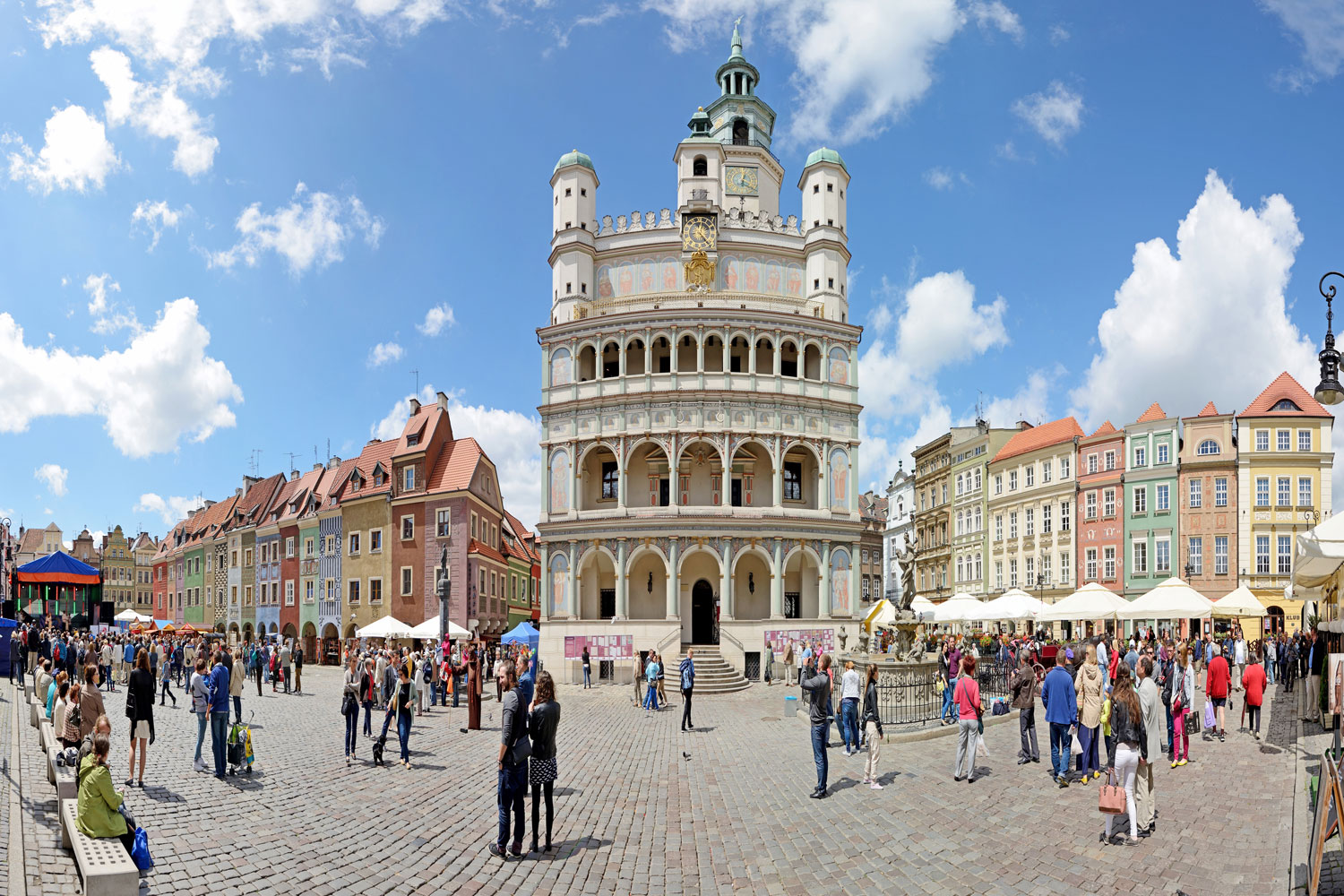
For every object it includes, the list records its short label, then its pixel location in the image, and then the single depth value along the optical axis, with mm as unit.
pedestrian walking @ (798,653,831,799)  13445
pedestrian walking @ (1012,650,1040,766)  15375
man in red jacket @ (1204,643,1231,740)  17844
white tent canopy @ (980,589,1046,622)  30422
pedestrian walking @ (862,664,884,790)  13984
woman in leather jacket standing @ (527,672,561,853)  10500
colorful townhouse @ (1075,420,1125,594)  56438
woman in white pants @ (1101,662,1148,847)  10375
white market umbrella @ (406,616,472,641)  34594
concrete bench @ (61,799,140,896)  7598
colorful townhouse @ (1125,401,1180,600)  54125
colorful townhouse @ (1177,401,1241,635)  52000
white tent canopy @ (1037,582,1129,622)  26703
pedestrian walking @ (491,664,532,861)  10328
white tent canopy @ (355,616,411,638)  33562
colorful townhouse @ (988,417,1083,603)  59625
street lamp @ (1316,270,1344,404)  13719
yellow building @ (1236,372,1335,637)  50625
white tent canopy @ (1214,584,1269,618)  29484
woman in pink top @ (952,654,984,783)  14102
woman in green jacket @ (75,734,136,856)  8859
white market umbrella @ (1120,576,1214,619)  24391
